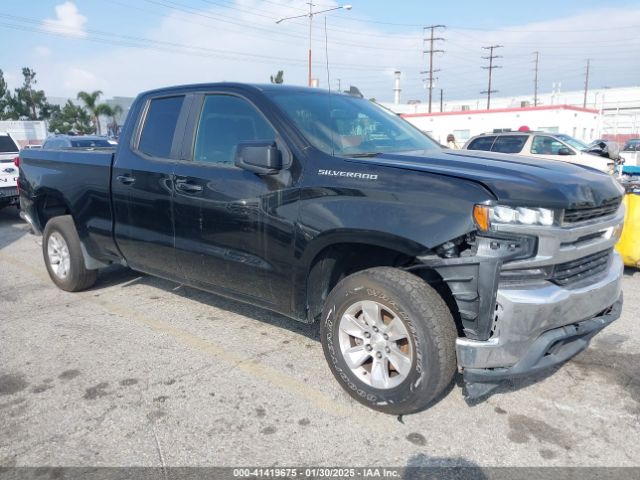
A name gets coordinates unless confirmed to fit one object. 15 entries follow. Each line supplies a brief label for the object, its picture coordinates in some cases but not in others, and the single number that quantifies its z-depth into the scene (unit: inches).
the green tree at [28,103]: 1790.1
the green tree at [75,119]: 1781.7
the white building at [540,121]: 1384.1
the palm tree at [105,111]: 1697.8
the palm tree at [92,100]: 1681.8
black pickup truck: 103.3
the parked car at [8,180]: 386.6
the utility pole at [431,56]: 2362.2
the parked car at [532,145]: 500.7
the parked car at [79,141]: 585.0
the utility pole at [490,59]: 2495.1
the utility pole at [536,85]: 2814.2
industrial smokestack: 2475.9
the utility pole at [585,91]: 2449.2
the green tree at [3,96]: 1769.2
